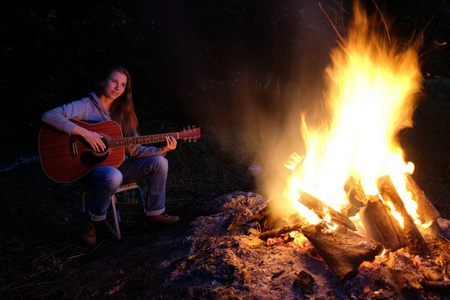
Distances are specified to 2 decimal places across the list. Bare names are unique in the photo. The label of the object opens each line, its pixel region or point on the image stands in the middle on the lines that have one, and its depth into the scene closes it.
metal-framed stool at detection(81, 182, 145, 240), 4.01
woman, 3.66
